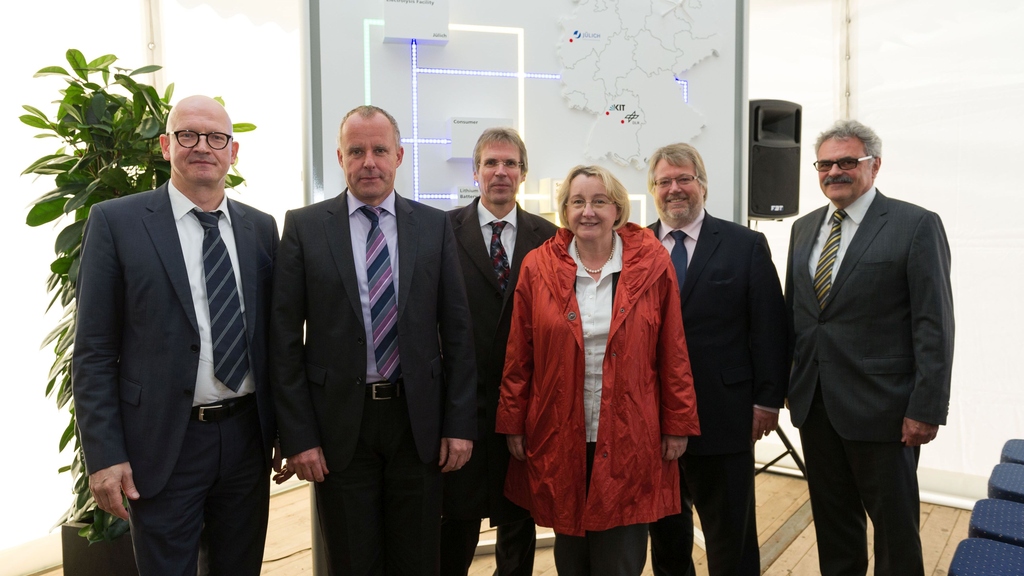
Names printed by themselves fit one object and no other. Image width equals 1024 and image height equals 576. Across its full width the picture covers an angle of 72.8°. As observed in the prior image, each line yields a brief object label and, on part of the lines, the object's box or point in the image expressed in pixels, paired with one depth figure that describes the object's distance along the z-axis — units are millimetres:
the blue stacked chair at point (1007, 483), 2289
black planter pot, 2736
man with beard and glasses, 2422
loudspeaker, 3641
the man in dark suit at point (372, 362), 1964
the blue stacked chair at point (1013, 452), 2584
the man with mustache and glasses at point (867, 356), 2246
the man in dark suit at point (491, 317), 2396
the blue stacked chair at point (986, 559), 1755
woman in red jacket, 1985
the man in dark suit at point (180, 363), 1757
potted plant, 2529
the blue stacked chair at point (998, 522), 2008
